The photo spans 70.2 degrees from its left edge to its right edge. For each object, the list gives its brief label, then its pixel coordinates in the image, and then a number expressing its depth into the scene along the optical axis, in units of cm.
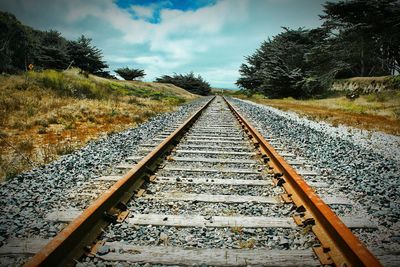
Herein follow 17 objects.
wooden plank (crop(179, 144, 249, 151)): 579
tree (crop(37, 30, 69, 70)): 2992
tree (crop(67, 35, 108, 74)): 3327
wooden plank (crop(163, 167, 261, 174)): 416
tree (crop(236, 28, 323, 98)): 2569
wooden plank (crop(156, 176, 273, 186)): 366
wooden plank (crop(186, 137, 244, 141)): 678
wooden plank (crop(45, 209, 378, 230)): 259
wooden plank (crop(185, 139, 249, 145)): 638
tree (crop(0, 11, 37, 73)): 3784
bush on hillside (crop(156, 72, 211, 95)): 5666
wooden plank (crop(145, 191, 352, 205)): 311
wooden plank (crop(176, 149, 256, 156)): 525
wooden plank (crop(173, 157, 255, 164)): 470
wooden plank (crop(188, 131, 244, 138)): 728
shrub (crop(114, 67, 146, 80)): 4425
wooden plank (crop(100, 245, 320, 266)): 206
